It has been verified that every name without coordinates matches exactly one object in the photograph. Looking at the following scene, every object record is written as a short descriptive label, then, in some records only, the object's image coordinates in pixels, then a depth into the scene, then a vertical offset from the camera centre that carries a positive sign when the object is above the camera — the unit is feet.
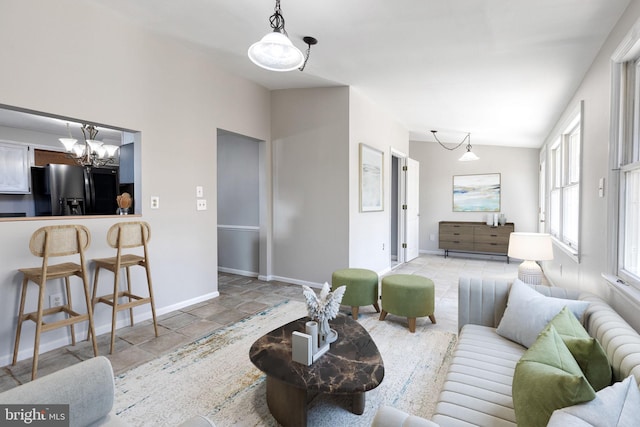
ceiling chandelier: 13.28 +2.68
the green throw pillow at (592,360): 3.75 -1.94
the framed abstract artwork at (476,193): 22.43 +1.12
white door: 20.26 -0.15
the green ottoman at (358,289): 10.61 -2.88
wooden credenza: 20.97 -2.12
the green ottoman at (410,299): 9.50 -2.90
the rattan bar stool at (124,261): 8.40 -1.54
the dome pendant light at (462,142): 17.69 +4.69
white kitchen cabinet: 14.85 +2.08
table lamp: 8.87 -1.32
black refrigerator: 12.23 +0.79
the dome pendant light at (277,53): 6.23 +3.44
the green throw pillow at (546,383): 3.06 -1.94
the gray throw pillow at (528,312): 5.64 -2.05
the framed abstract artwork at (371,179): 14.67 +1.49
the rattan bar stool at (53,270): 7.01 -1.54
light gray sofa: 3.76 -2.71
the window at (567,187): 11.35 +0.85
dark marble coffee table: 4.97 -2.87
